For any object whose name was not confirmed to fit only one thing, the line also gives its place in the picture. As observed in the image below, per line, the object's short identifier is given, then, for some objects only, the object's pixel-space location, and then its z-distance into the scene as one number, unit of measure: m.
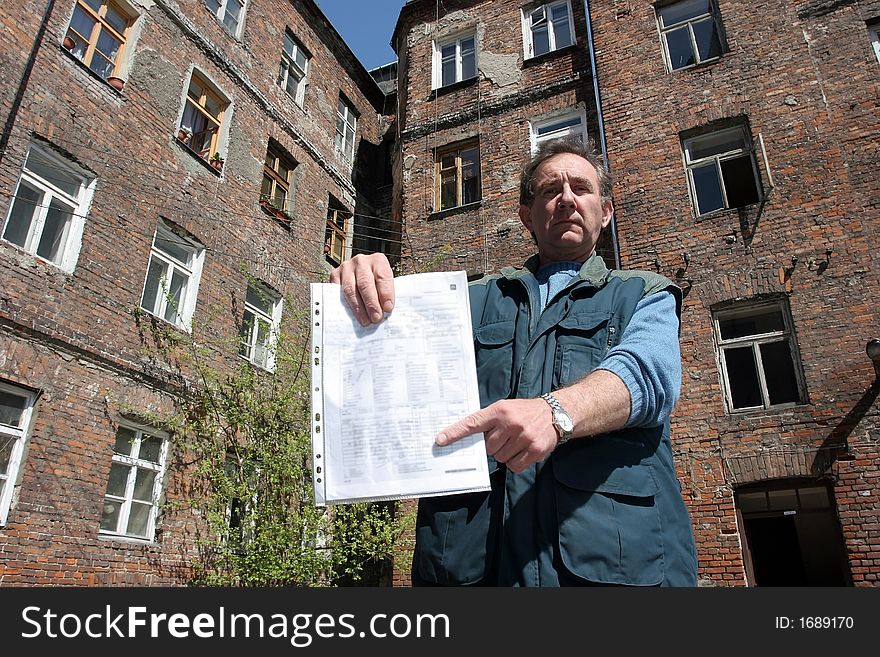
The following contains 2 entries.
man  1.54
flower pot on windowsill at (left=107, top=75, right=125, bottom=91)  9.62
